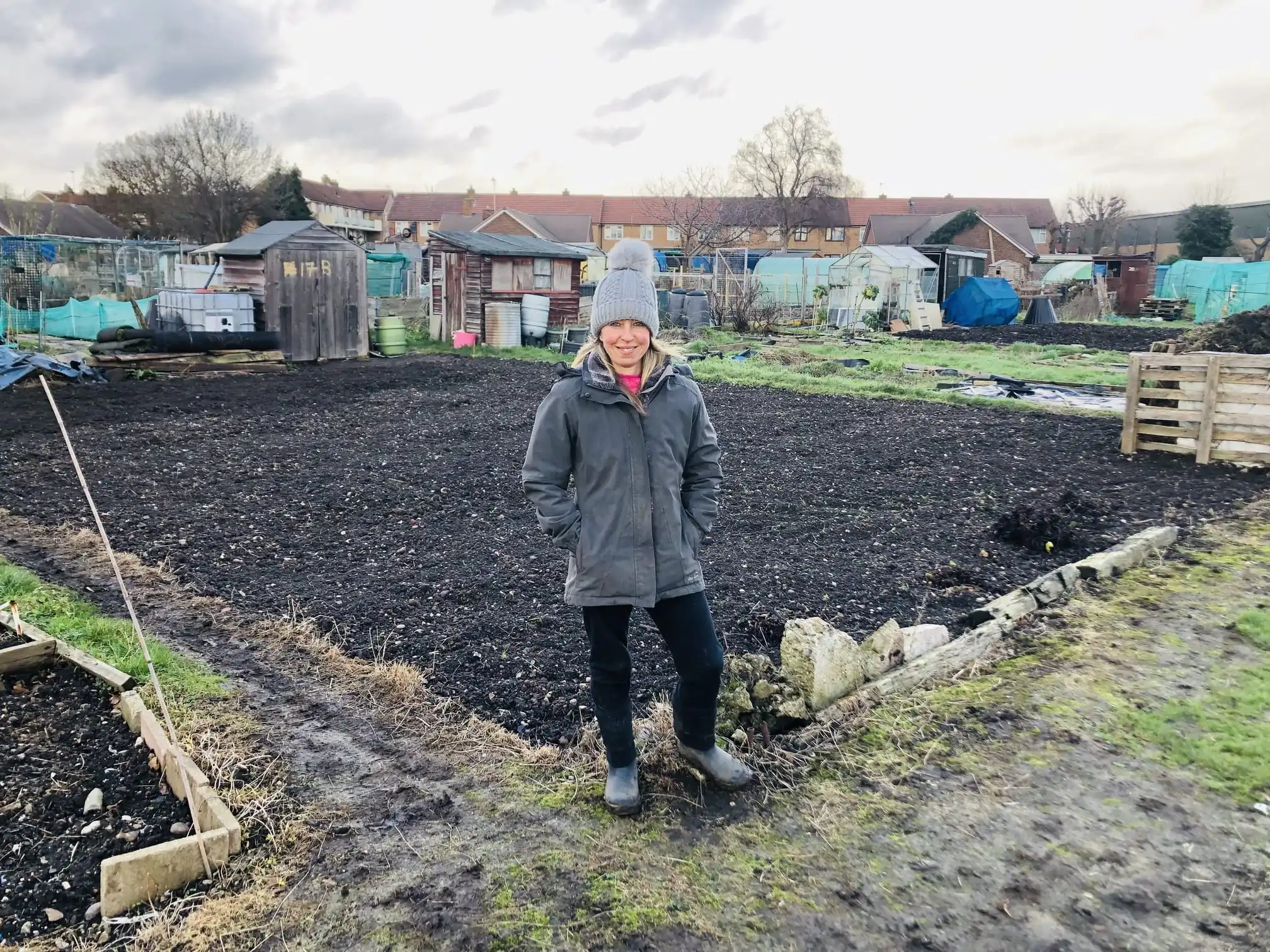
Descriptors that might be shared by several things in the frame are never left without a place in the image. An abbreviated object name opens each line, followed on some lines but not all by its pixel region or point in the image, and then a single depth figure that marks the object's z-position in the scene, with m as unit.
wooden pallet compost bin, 8.38
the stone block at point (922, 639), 4.09
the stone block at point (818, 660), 3.68
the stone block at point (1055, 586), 4.90
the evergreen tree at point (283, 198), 47.28
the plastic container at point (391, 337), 20.56
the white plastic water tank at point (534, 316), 22.86
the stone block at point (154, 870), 2.51
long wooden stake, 2.67
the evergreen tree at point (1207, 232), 48.94
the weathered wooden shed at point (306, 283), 18.22
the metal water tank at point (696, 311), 27.78
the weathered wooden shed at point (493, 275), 22.44
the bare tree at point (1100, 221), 68.62
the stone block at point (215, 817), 2.75
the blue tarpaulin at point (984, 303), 32.22
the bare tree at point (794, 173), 63.78
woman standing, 2.87
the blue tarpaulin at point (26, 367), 13.70
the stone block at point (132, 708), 3.46
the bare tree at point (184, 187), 47.31
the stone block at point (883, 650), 3.94
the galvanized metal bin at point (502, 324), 22.28
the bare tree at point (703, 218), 49.34
